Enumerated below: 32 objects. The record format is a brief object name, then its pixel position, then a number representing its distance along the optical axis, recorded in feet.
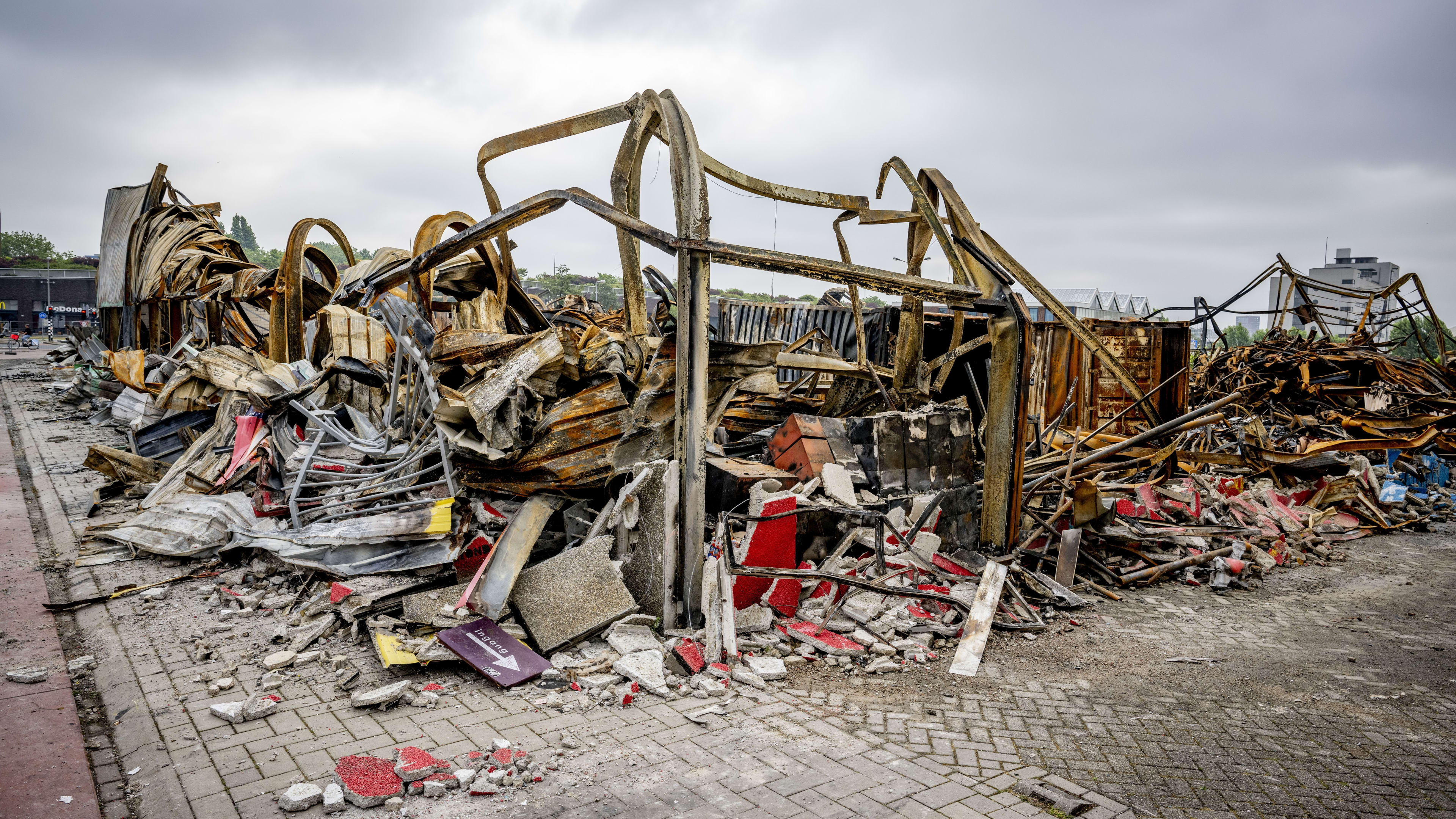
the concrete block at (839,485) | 20.71
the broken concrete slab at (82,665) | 14.64
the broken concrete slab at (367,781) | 10.28
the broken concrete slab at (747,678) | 14.58
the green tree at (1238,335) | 108.88
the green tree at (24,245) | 305.12
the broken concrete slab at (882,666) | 15.75
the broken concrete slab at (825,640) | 16.26
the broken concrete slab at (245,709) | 12.62
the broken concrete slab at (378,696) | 13.05
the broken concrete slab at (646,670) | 14.06
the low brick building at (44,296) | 199.21
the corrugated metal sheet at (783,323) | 43.65
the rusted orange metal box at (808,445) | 22.00
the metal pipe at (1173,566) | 21.67
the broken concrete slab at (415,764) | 10.75
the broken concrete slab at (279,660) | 14.64
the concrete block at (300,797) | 10.12
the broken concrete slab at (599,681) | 13.99
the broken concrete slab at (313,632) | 15.53
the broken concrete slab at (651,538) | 16.19
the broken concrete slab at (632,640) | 15.42
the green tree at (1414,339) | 47.52
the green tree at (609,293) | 187.62
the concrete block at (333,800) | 10.09
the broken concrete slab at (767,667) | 14.94
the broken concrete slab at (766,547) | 17.76
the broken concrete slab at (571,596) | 15.67
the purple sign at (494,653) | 14.21
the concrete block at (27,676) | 13.89
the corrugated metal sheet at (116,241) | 59.88
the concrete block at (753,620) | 16.71
